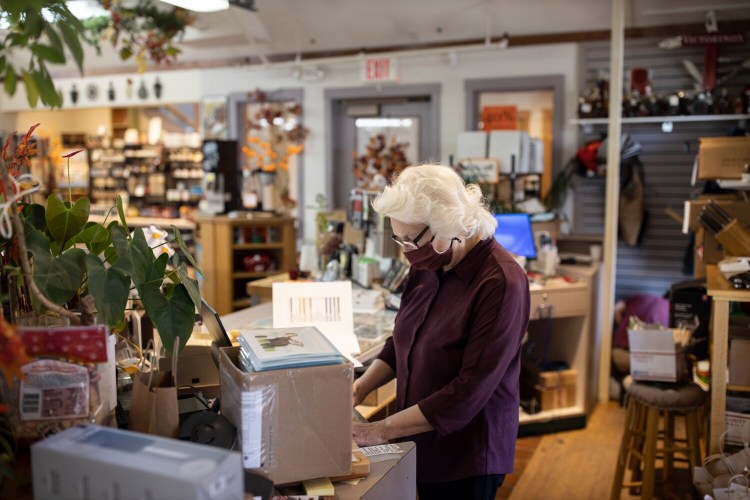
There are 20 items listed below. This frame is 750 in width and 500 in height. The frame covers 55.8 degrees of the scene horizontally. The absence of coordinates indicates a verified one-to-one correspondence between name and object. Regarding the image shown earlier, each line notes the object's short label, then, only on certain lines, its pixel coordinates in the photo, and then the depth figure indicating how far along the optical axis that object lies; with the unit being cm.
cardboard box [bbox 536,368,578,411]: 496
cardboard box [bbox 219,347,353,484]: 142
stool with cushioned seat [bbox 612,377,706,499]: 356
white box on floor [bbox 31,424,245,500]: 105
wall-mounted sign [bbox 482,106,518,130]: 740
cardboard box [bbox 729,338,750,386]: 317
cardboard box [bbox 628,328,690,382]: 359
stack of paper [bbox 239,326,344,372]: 145
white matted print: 294
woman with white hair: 204
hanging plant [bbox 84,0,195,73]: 660
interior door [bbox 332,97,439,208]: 800
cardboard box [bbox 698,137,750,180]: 414
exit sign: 748
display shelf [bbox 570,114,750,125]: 587
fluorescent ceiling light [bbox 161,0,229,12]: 390
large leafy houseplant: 145
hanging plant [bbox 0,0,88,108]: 105
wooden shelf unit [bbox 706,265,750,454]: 309
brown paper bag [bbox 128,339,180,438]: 145
